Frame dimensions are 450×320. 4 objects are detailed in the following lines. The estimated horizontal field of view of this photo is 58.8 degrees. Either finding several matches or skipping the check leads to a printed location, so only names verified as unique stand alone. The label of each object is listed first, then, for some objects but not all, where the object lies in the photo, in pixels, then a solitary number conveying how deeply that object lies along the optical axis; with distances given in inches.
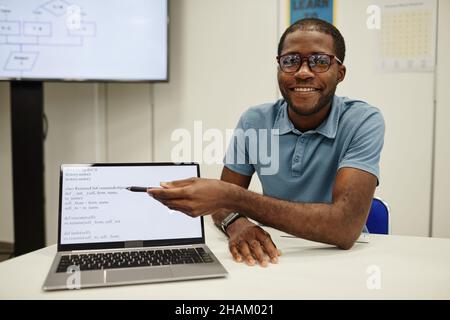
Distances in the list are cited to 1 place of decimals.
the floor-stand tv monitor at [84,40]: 86.2
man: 41.2
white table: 31.5
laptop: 37.5
